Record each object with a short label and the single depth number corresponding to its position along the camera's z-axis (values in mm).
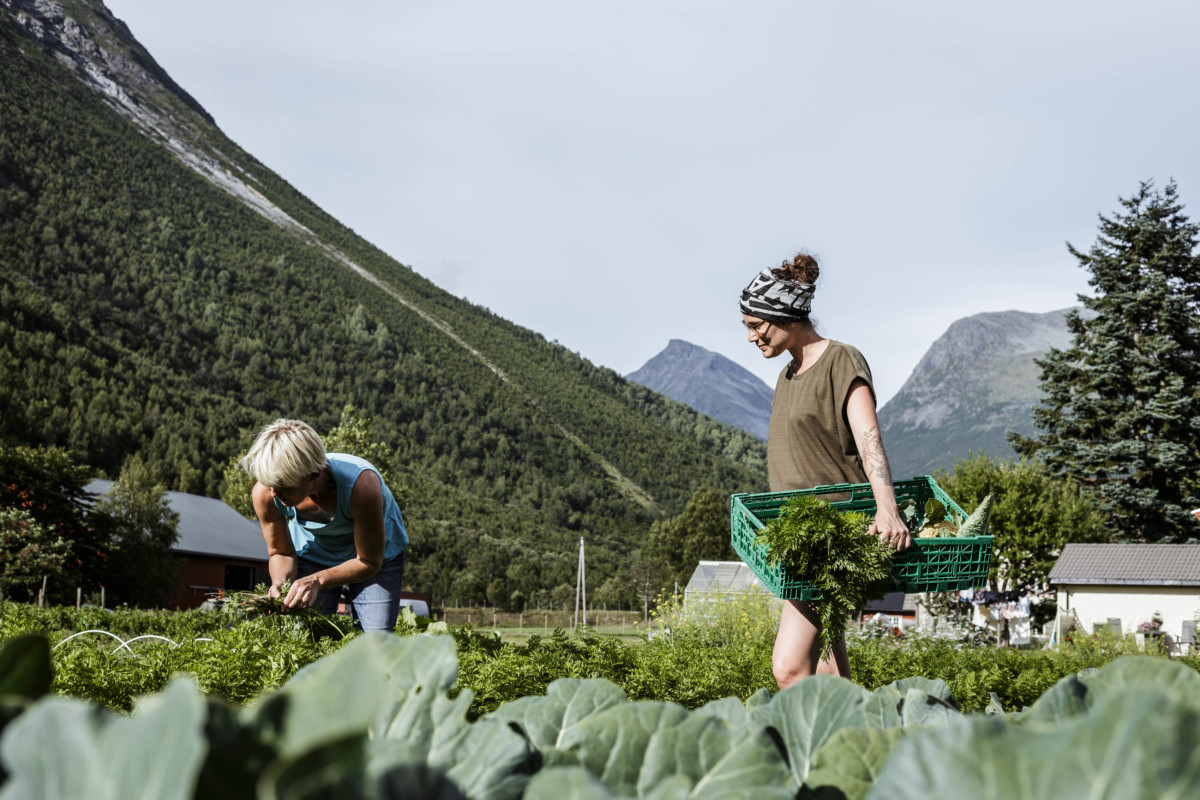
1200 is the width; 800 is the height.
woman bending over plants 3549
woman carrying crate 3104
